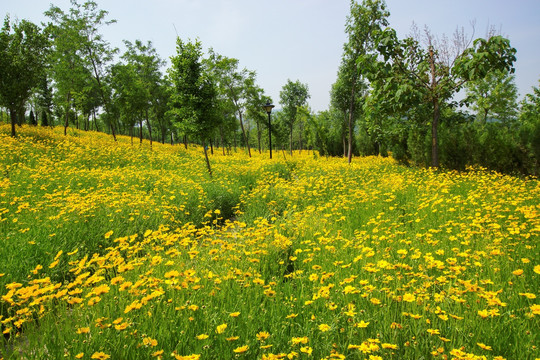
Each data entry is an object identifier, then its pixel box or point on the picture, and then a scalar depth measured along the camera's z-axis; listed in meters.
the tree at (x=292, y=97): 38.68
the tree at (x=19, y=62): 15.87
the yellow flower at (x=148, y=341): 1.90
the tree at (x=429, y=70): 9.52
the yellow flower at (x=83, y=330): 1.91
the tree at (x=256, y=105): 30.69
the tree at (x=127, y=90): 25.02
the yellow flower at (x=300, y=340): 1.94
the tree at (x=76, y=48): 21.46
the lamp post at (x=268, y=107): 21.61
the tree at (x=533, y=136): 10.61
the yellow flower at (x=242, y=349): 1.82
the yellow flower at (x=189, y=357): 1.70
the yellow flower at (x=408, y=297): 2.39
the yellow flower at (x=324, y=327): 2.16
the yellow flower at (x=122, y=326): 1.96
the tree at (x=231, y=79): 27.59
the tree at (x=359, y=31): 16.55
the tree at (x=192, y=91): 12.70
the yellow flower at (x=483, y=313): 2.07
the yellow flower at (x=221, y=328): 1.99
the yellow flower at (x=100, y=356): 1.75
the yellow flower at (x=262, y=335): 2.09
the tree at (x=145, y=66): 29.41
